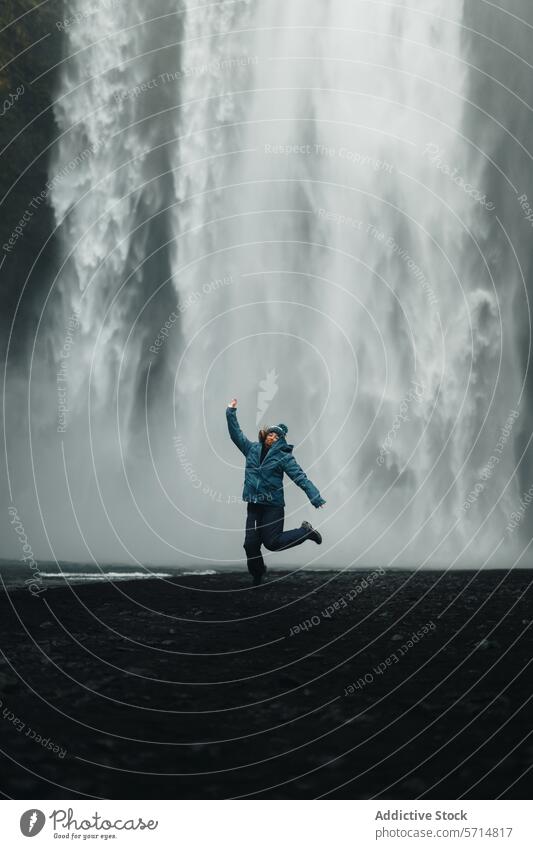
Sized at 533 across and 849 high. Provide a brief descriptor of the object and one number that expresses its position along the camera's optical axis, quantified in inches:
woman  360.2
